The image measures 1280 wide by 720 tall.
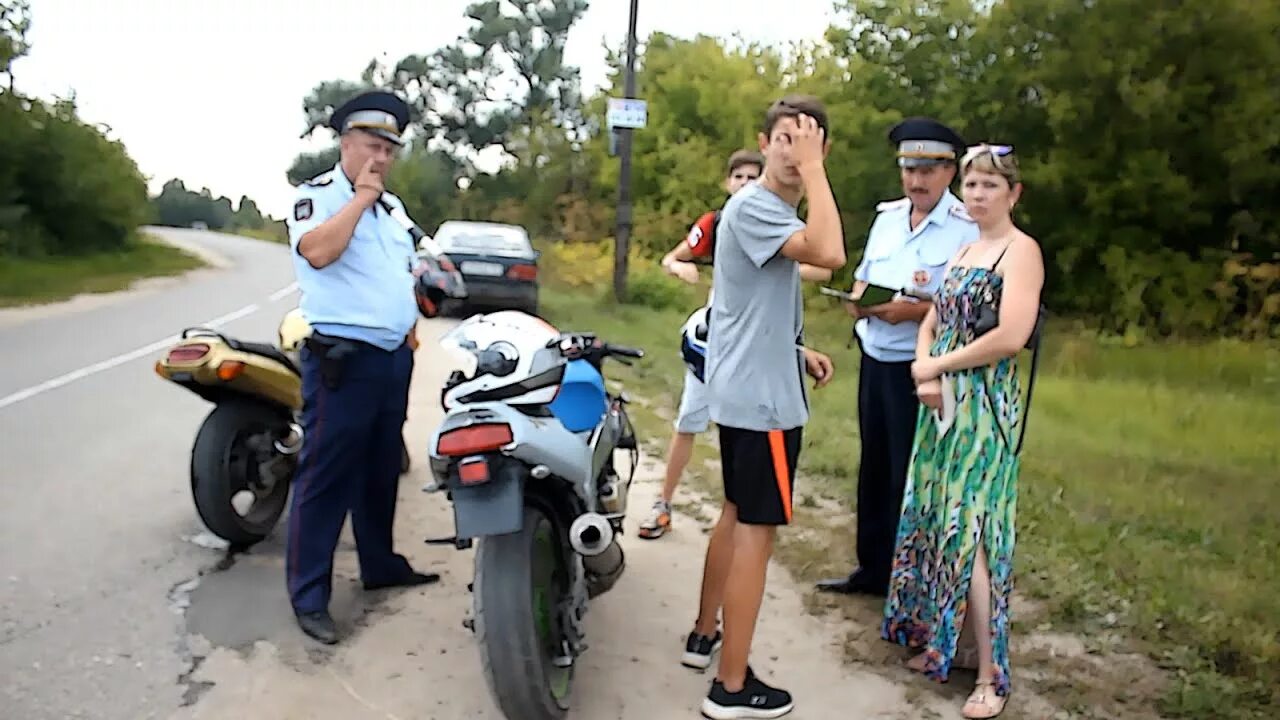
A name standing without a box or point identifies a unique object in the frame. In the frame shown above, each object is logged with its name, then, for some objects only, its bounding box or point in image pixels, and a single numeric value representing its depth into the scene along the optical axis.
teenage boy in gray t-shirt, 3.31
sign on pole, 15.51
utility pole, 17.23
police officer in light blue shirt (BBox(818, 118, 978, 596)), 4.14
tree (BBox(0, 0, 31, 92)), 19.50
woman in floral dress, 3.51
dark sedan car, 15.39
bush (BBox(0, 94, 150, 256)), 22.06
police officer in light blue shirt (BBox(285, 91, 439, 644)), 3.92
